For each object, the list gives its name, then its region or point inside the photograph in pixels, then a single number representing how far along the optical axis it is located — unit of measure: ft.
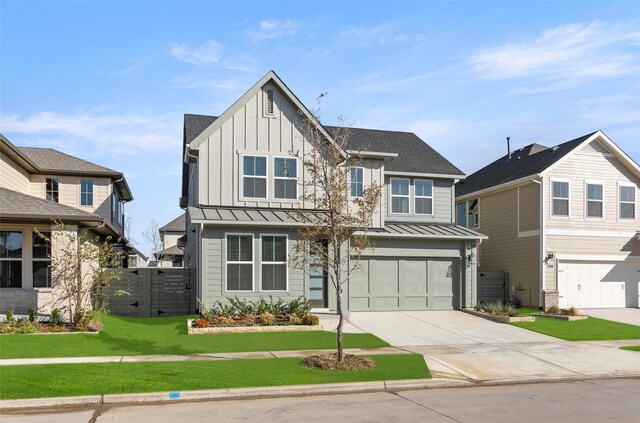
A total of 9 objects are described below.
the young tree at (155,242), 200.95
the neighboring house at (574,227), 81.56
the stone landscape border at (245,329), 54.13
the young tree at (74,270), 54.54
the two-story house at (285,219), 62.90
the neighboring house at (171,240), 161.38
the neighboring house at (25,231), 57.36
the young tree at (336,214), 41.47
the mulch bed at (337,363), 39.45
